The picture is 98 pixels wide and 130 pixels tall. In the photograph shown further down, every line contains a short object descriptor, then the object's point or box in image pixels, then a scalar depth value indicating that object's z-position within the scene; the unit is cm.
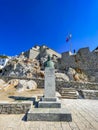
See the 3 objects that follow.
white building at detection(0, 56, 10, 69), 4436
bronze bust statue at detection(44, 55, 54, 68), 501
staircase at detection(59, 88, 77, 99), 804
